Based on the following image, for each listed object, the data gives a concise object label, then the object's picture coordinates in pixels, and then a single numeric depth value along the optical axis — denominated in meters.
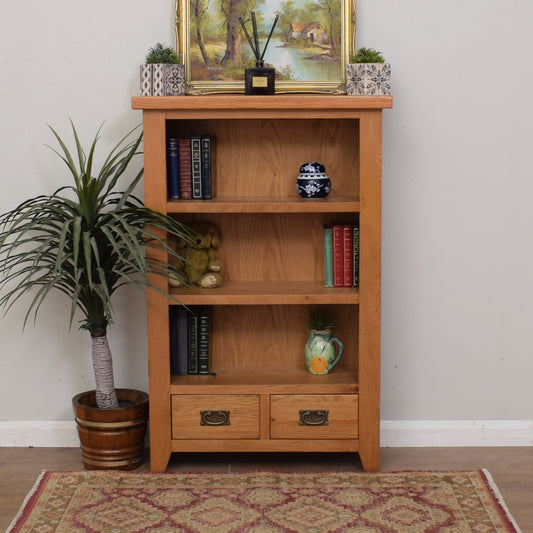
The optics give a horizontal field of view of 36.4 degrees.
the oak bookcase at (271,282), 2.76
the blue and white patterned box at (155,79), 2.81
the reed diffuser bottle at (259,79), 2.79
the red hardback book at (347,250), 2.92
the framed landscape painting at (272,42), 2.97
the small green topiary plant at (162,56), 2.84
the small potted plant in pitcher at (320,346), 2.99
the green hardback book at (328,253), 2.95
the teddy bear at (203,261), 2.95
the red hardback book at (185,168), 2.86
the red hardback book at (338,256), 2.92
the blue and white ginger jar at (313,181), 2.88
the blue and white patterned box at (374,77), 2.79
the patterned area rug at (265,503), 2.48
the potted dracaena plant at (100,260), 2.62
